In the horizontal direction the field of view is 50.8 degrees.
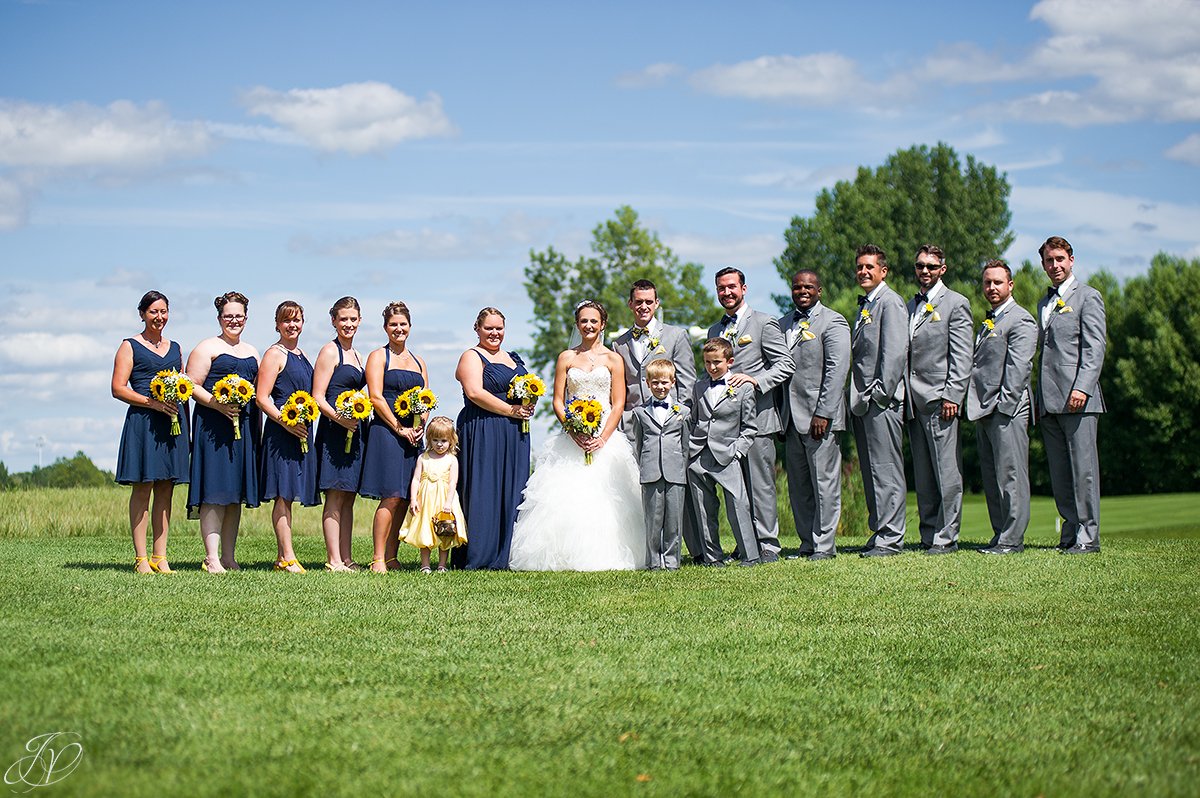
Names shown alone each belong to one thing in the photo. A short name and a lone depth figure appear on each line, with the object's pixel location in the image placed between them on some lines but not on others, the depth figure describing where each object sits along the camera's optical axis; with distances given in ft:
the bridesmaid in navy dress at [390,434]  36.99
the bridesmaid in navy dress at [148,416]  35.35
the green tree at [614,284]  158.61
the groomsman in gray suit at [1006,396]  38.09
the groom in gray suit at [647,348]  37.42
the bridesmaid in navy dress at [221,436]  35.86
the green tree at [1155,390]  121.39
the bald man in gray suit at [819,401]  38.27
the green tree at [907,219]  199.11
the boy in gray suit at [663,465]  36.01
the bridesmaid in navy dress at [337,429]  36.94
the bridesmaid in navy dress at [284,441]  36.32
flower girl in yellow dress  36.55
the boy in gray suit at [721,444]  36.45
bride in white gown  36.60
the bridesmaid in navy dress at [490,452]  37.65
